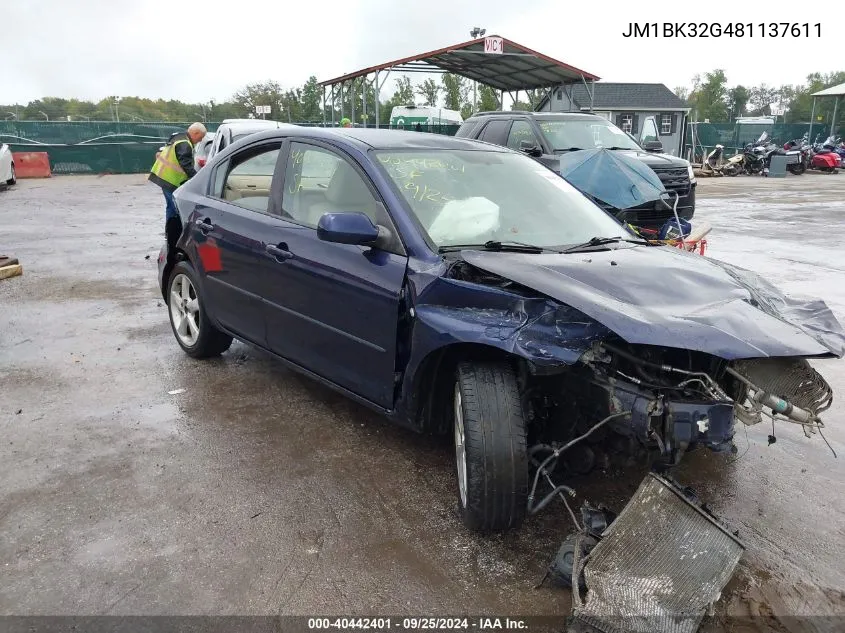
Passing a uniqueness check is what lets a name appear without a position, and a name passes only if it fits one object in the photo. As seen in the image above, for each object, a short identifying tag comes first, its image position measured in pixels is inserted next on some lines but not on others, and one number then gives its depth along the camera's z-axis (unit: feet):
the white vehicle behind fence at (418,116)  113.19
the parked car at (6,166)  63.36
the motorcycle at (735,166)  94.12
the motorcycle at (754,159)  93.04
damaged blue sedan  8.52
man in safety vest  28.94
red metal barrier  77.05
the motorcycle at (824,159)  94.94
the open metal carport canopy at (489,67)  58.44
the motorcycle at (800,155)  92.58
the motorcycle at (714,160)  96.93
